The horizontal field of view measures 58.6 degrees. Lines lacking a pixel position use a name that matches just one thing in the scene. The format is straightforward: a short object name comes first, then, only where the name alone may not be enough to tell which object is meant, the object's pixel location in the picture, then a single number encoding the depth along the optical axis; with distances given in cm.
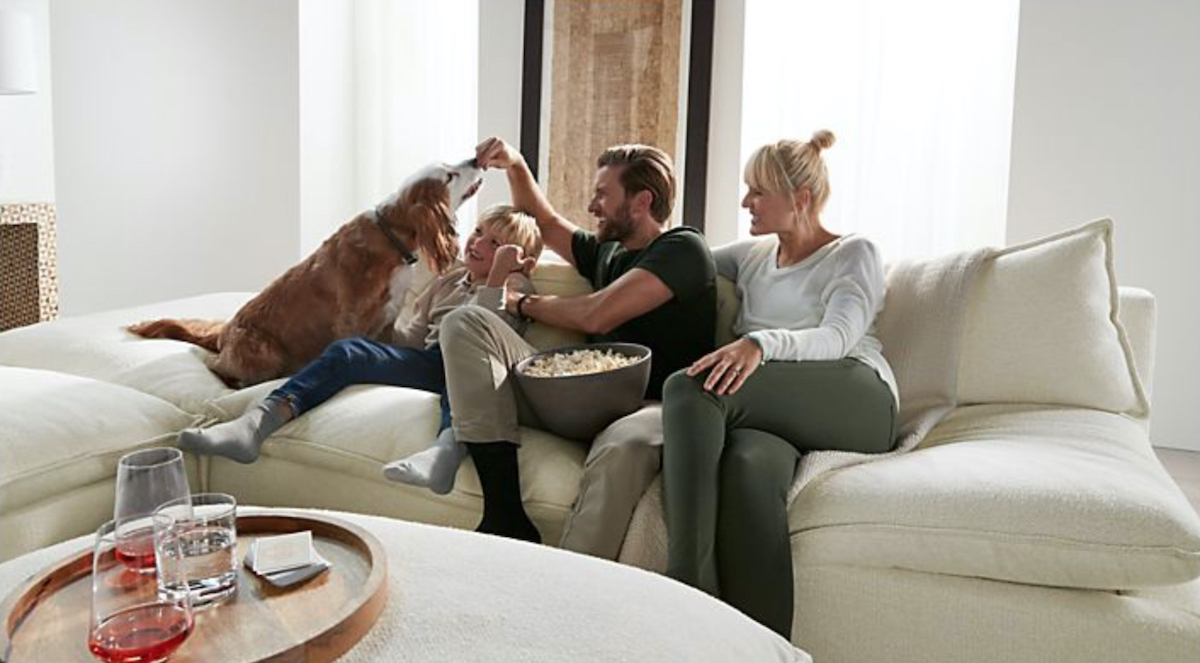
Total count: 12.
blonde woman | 188
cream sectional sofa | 173
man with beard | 202
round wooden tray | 115
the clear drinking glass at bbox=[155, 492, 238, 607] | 122
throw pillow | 224
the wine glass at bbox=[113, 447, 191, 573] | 121
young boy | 216
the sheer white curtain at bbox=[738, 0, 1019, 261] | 439
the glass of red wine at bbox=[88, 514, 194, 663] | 112
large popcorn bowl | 217
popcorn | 223
